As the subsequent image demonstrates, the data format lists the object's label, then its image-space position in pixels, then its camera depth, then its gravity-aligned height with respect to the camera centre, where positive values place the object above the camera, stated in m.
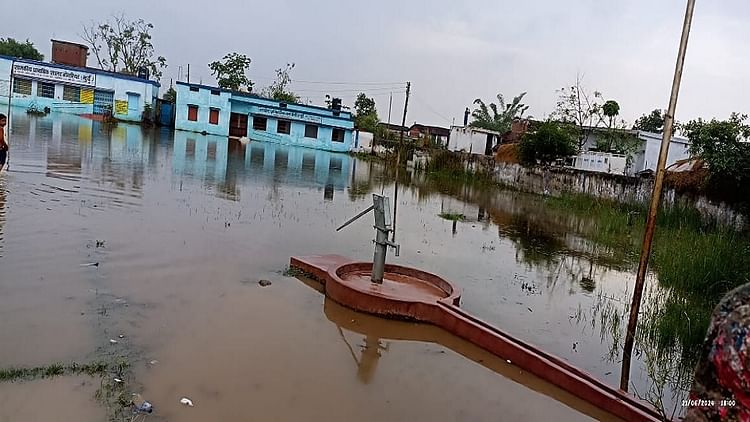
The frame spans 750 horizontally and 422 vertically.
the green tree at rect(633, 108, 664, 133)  41.72 +3.80
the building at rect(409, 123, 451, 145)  53.23 +1.79
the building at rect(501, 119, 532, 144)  36.03 +1.85
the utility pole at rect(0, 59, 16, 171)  11.63 -0.98
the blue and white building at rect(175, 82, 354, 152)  40.16 +0.88
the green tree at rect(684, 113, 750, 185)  13.12 +0.76
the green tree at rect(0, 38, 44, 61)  49.75 +4.85
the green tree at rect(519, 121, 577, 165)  24.48 +0.73
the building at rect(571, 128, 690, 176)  27.05 +0.66
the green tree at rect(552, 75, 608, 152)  30.27 +2.68
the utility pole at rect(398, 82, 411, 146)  29.18 +2.38
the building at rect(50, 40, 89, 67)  42.50 +4.16
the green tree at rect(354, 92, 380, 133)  47.31 +2.53
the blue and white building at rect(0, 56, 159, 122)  38.56 +1.47
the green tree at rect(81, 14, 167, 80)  50.91 +5.76
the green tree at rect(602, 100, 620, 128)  28.06 +2.96
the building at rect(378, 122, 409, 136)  46.10 +1.58
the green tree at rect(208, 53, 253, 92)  47.64 +4.62
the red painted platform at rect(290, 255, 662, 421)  4.25 -1.60
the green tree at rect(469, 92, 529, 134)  46.31 +3.38
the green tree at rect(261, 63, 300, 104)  49.12 +3.56
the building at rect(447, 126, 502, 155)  37.69 +0.97
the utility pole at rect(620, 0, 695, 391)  4.58 +0.28
